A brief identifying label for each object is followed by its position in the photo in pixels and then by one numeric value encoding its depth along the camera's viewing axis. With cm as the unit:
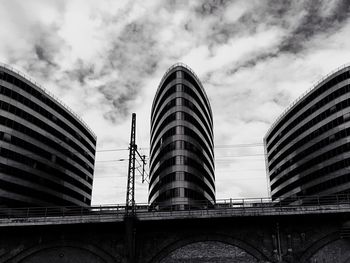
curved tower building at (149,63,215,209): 6456
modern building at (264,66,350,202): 6881
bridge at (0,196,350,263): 2806
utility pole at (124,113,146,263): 2914
